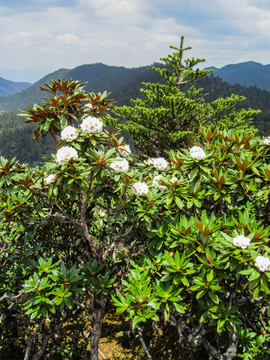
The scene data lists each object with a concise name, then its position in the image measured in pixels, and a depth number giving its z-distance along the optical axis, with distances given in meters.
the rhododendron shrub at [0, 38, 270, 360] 2.22
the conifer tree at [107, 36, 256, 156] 13.88
